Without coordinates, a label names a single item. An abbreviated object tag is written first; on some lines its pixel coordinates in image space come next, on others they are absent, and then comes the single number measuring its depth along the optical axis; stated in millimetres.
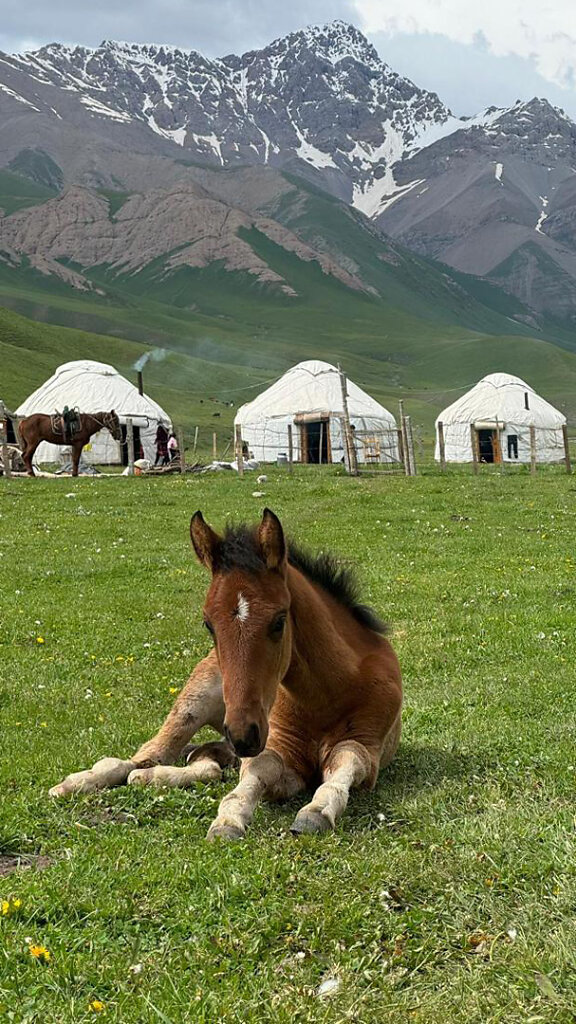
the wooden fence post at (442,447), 37484
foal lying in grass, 4672
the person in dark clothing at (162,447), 41750
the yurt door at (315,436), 52138
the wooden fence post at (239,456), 36281
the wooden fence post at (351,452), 34344
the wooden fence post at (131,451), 35256
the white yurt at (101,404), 48969
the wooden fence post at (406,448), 34562
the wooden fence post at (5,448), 31922
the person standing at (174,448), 41531
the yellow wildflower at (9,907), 3893
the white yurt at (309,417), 52250
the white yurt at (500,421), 53781
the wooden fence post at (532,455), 35594
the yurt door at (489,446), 53344
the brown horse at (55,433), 34656
